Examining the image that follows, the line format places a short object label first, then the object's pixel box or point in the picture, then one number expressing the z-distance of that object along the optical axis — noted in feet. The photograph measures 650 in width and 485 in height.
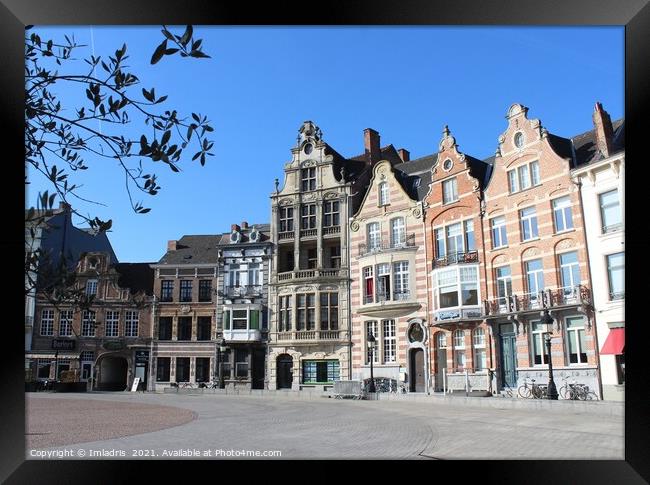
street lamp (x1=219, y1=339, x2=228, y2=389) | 82.17
